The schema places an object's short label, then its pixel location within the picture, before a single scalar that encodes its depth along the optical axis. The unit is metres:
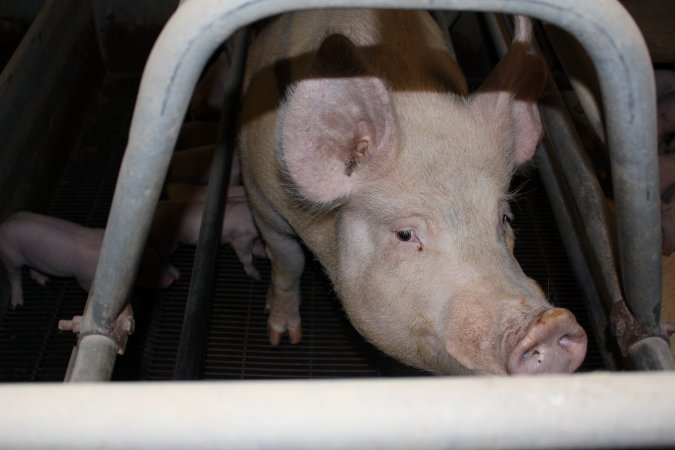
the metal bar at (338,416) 0.82
